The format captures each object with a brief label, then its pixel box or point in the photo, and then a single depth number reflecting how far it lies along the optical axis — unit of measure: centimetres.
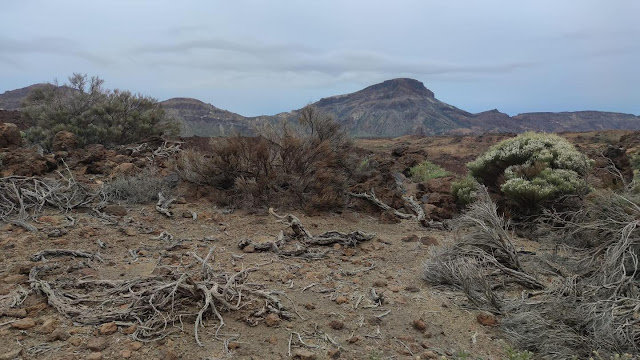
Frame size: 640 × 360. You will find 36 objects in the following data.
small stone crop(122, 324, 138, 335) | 302
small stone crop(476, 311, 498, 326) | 379
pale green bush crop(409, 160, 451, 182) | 1117
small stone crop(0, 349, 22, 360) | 265
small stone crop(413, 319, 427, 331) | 359
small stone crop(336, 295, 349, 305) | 393
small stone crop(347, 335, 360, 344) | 326
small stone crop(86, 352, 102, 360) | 269
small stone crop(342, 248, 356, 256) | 540
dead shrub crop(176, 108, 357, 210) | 722
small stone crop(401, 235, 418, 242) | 625
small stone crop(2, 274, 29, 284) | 368
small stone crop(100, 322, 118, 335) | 299
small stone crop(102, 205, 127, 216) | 627
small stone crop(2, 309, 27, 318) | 313
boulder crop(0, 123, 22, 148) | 986
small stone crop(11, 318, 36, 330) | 299
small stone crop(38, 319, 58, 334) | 298
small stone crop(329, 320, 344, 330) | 344
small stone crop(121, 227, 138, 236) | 550
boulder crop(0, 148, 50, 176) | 725
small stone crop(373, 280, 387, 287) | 442
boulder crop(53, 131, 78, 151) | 1091
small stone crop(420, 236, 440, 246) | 608
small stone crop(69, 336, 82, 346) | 285
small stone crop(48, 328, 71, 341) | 289
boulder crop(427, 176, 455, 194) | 902
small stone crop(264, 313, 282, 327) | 337
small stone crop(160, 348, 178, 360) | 280
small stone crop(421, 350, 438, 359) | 317
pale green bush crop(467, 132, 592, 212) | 685
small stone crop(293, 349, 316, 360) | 298
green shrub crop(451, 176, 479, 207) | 780
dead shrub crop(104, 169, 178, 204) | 703
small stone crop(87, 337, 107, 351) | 279
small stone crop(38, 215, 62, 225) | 552
